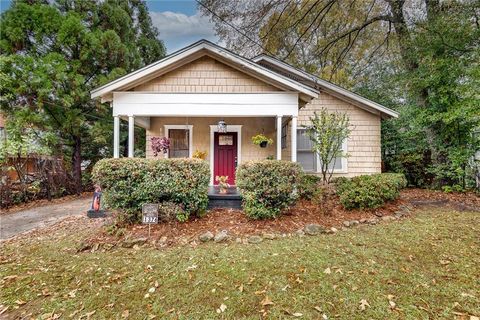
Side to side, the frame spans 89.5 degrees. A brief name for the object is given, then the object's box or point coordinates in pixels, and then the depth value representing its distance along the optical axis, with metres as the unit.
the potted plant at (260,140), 8.48
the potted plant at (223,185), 7.07
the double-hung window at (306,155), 9.61
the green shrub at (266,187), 5.63
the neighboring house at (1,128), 13.48
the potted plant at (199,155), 8.20
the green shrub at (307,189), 7.06
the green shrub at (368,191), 6.31
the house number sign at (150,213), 5.16
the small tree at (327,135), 6.94
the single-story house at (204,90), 7.16
